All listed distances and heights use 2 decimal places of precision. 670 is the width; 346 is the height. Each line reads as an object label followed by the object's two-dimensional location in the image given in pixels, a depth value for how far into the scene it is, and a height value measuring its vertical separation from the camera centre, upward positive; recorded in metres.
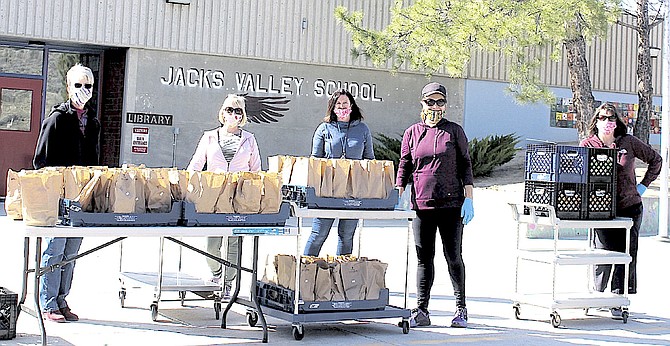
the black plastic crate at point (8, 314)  6.67 -0.91
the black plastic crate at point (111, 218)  6.34 -0.20
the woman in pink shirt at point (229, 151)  8.32 +0.36
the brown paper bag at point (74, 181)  6.46 +0.03
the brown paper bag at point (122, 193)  6.48 -0.03
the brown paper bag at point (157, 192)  6.68 -0.02
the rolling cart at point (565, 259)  8.20 -0.44
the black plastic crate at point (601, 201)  8.45 +0.07
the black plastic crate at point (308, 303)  7.41 -0.82
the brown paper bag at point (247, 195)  6.93 -0.01
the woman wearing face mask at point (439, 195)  7.86 +0.06
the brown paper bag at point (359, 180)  7.57 +0.14
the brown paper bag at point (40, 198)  6.20 -0.09
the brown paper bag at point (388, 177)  7.75 +0.18
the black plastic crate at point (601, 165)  8.51 +0.39
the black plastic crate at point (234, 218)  6.73 -0.18
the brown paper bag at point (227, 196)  6.87 -0.02
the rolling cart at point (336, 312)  7.23 -0.88
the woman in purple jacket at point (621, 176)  8.84 +0.32
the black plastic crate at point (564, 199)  8.36 +0.08
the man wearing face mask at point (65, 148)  7.44 +0.29
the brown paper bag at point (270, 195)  7.02 +0.00
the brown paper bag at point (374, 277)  7.65 -0.62
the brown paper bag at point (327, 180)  7.48 +0.13
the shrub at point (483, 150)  21.52 +1.18
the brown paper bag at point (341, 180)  7.52 +0.14
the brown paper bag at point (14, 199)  6.54 -0.11
